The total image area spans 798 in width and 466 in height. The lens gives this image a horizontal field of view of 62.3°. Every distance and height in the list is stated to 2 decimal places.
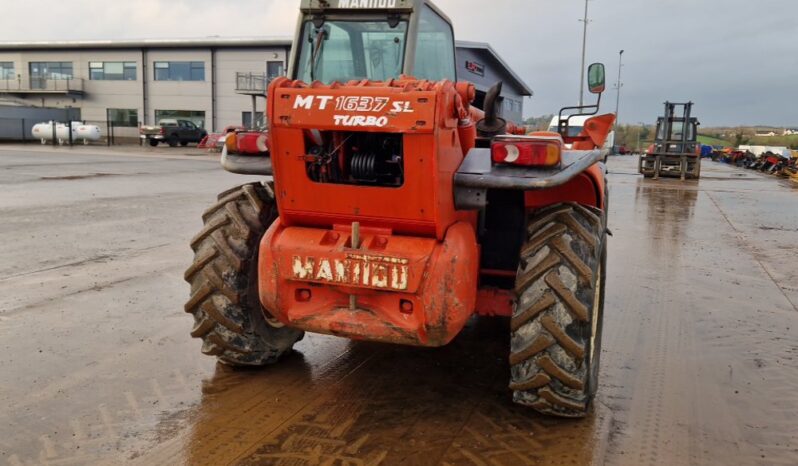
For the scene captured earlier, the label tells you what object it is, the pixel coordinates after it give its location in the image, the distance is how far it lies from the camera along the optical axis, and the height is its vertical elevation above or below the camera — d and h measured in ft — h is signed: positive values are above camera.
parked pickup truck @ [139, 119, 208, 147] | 146.10 -0.24
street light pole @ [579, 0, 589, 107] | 154.97 +14.30
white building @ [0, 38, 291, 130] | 156.87 +13.56
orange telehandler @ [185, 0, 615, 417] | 11.10 -1.69
